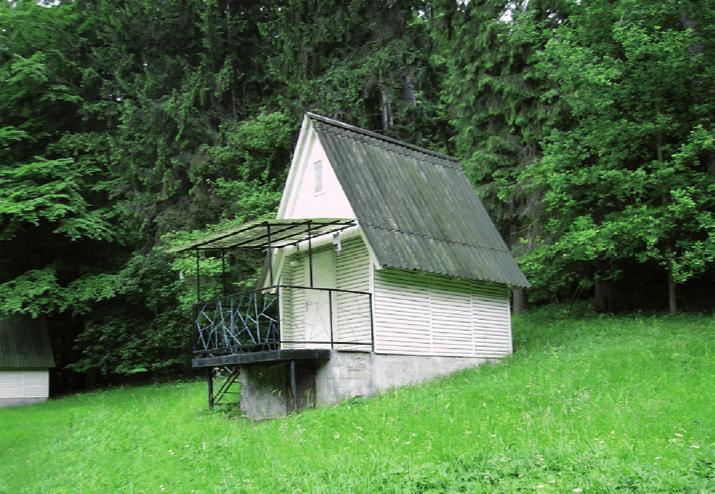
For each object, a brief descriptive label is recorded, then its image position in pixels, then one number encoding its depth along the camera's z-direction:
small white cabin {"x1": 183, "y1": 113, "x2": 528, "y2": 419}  15.39
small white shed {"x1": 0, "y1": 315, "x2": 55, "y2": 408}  28.08
